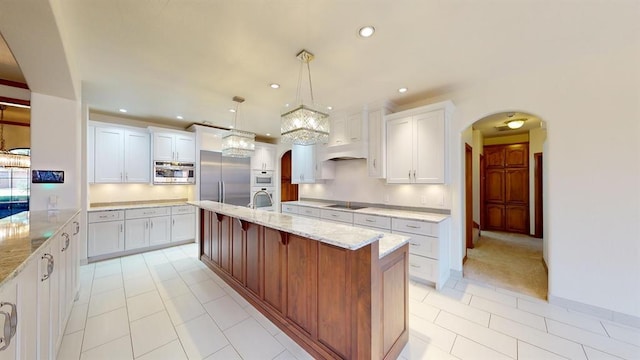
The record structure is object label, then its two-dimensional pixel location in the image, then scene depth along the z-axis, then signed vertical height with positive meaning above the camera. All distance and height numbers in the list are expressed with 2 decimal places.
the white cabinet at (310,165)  4.71 +0.33
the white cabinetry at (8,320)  0.86 -0.56
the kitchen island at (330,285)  1.52 -0.84
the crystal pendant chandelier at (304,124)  2.38 +0.62
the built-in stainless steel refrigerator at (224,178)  5.17 +0.07
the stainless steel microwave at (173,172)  4.68 +0.19
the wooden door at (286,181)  7.05 -0.01
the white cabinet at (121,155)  4.16 +0.51
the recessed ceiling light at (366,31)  1.97 +1.32
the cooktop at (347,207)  4.39 -0.51
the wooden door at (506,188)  5.95 -0.22
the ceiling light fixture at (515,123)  4.63 +1.18
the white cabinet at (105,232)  3.86 -0.89
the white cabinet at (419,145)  3.20 +0.54
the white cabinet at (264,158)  6.09 +0.64
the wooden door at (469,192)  4.27 -0.23
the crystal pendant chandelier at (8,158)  3.05 +0.33
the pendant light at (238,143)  3.58 +0.61
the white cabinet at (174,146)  4.65 +0.75
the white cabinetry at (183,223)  4.74 -0.89
